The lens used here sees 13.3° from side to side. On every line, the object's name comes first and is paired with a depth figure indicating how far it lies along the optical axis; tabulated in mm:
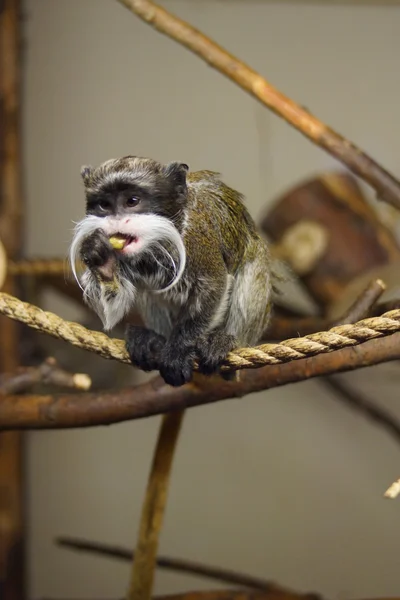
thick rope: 863
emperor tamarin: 888
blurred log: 1222
